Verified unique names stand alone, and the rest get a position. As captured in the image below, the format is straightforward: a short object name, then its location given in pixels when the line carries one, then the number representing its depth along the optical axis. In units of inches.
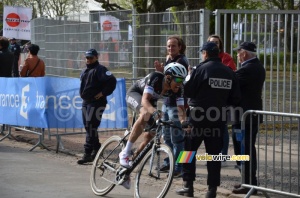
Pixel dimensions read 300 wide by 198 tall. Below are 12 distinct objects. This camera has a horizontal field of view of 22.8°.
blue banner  517.7
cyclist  338.0
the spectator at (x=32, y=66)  607.2
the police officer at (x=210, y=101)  345.7
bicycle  331.9
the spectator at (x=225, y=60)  411.9
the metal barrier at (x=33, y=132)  532.4
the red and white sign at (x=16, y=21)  898.7
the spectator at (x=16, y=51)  775.7
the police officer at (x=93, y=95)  467.2
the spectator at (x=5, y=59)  634.8
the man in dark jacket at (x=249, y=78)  368.2
